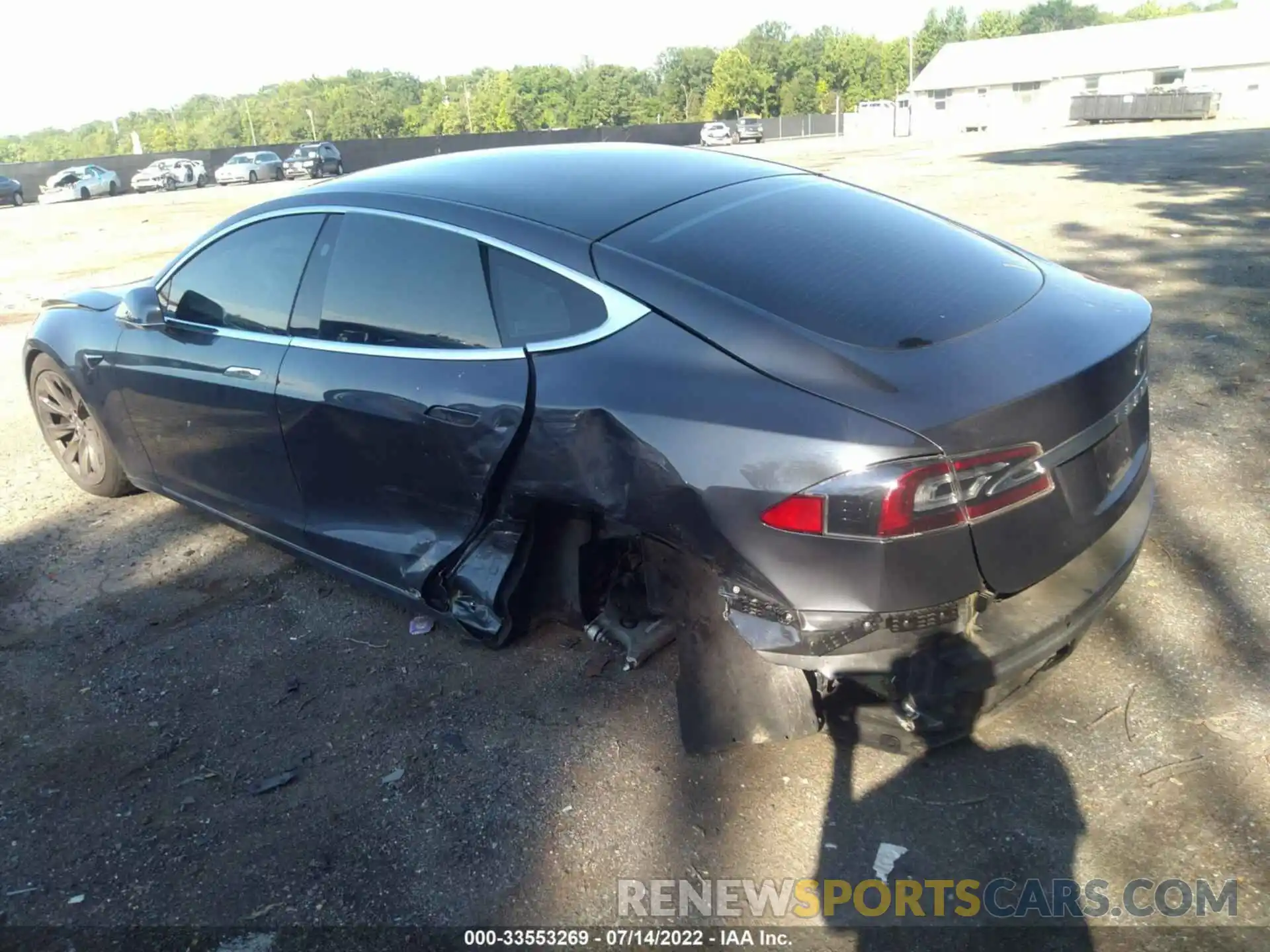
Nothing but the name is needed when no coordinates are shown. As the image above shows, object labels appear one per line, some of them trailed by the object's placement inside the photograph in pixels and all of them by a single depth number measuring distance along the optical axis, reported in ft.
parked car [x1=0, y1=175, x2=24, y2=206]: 118.62
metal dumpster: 125.80
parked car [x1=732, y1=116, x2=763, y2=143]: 191.93
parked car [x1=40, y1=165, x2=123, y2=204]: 121.19
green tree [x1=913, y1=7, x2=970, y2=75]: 373.20
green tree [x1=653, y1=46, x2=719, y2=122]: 340.18
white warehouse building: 191.93
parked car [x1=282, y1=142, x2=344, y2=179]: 133.59
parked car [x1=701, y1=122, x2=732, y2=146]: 169.07
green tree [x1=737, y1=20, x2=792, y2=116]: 327.06
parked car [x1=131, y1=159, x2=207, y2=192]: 129.08
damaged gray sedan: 7.76
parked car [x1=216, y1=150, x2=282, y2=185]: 134.82
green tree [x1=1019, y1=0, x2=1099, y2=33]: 450.71
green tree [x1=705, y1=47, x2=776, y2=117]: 314.96
